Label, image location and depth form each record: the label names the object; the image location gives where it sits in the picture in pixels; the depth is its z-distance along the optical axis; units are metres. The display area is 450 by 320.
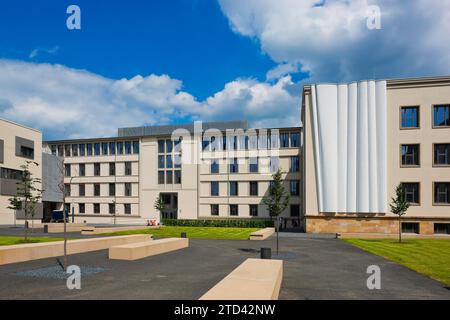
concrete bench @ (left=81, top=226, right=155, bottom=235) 36.03
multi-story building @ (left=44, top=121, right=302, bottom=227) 56.39
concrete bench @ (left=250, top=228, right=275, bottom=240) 30.44
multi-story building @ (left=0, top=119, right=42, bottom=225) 51.78
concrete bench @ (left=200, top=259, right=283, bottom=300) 8.05
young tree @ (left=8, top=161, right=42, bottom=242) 26.57
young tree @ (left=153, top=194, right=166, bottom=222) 50.00
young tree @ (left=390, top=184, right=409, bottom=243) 29.98
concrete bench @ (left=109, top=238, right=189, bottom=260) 17.69
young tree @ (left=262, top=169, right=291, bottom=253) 22.59
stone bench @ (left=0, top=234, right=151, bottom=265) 15.98
